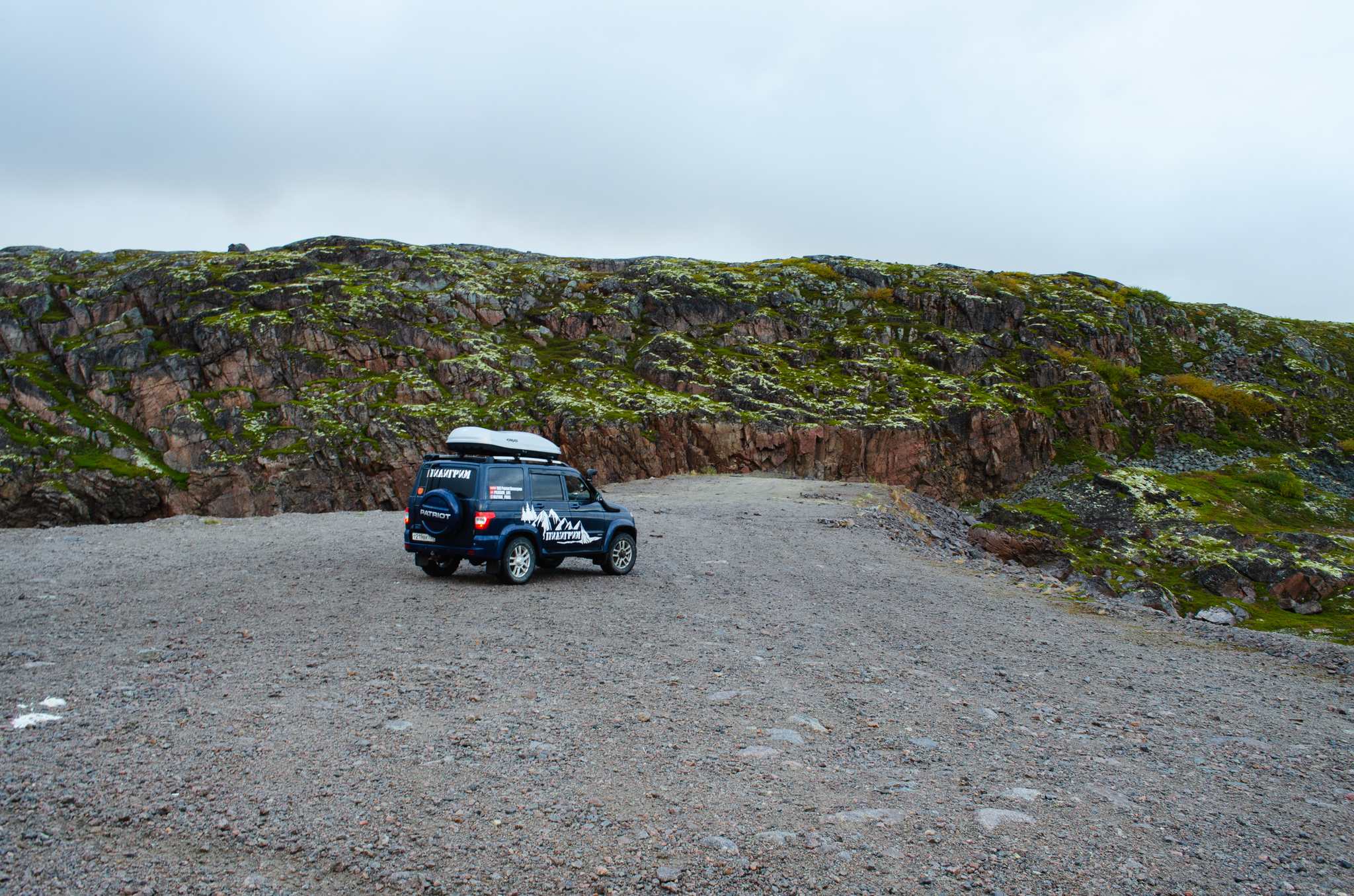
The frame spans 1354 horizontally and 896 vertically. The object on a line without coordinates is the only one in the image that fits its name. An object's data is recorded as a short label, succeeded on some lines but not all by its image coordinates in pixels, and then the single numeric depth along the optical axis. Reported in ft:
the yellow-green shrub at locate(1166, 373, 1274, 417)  216.13
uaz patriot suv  44.68
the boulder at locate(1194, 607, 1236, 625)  83.99
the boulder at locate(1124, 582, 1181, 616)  82.02
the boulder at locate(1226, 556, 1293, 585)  112.68
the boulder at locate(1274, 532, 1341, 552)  124.26
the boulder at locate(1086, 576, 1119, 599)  79.72
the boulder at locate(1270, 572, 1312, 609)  108.88
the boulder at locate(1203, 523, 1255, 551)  125.90
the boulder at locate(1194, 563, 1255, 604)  110.01
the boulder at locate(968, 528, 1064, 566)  97.19
